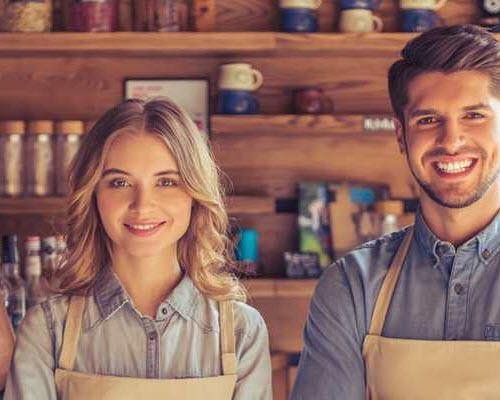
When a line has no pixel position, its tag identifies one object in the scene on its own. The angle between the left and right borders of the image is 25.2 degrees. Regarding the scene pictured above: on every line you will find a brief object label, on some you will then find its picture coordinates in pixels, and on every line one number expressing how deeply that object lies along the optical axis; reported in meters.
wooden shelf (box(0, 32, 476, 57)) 3.09
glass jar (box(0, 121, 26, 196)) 3.16
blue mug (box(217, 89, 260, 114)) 3.17
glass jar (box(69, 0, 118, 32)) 3.13
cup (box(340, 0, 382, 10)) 3.16
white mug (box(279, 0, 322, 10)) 3.14
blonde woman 1.79
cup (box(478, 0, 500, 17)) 3.28
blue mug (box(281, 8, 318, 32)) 3.15
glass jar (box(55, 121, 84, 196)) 3.15
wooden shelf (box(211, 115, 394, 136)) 3.15
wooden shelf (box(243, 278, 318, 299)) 3.18
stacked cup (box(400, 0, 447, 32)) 3.17
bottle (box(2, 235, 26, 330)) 2.88
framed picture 3.30
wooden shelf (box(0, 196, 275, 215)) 3.15
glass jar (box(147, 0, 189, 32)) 3.15
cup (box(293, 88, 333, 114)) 3.25
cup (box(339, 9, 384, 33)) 3.16
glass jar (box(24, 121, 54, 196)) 3.16
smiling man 1.73
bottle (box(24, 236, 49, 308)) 2.97
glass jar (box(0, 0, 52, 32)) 3.10
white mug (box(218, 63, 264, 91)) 3.16
